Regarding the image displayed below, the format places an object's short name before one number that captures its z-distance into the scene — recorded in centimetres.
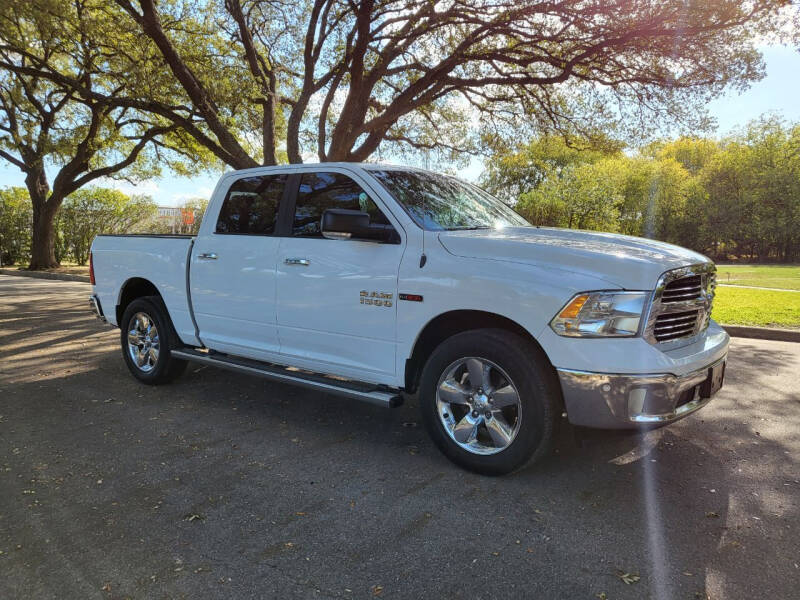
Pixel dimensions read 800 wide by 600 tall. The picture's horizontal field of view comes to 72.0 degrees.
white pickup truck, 302
